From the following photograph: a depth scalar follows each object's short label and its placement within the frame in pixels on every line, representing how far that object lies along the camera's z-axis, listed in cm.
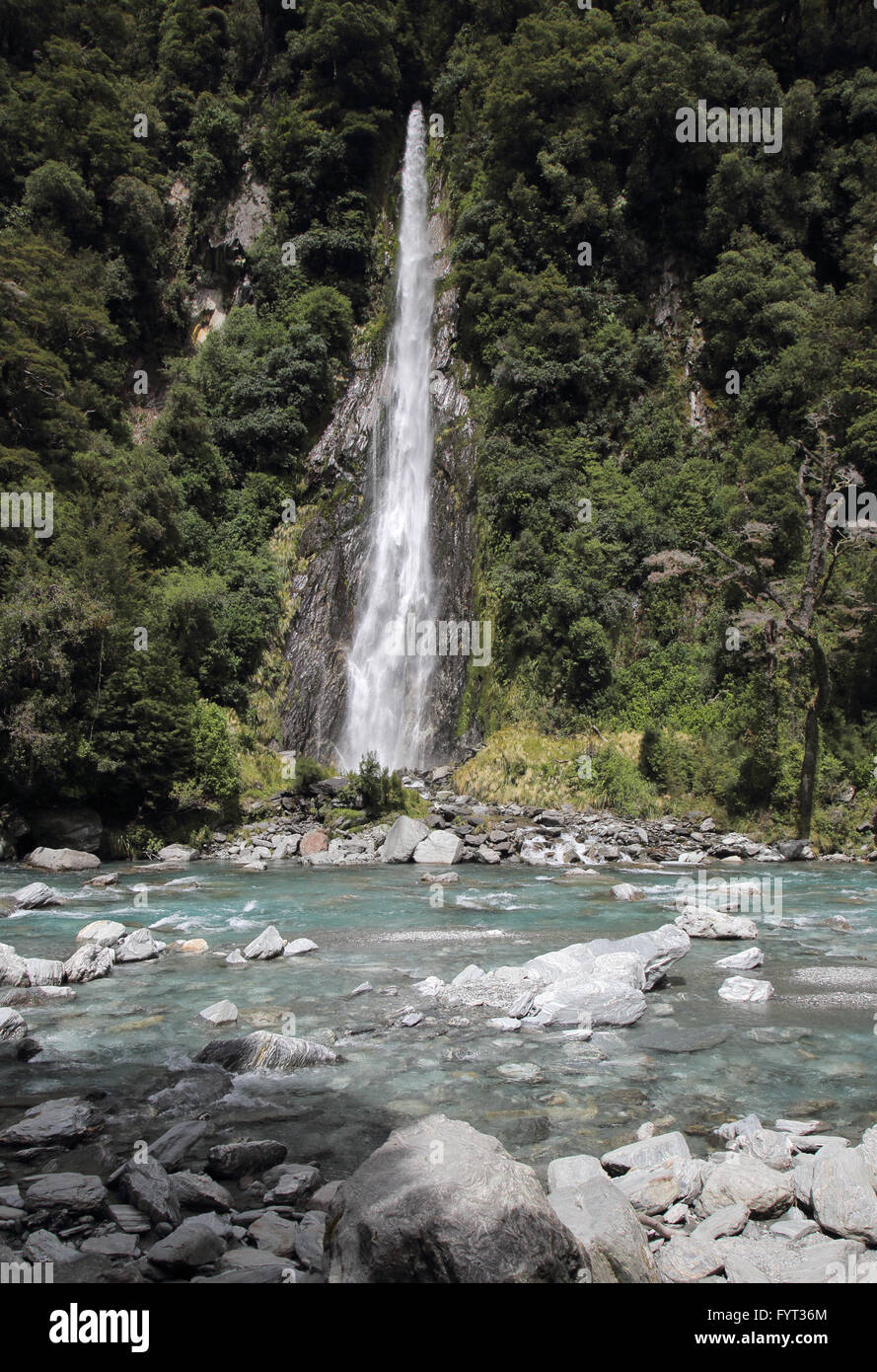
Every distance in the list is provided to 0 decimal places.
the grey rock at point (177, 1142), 469
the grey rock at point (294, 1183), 422
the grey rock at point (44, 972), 838
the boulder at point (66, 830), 1916
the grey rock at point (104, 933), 983
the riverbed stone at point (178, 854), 1950
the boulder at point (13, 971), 827
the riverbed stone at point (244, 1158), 457
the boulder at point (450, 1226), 311
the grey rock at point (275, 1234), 368
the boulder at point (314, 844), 2022
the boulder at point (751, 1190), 411
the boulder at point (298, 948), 998
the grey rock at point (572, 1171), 408
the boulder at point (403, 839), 1938
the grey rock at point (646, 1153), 453
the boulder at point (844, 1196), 384
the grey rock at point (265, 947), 974
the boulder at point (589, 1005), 722
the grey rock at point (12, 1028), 669
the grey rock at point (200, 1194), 414
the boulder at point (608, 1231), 340
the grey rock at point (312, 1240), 353
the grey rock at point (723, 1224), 382
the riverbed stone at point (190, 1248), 350
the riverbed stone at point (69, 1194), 405
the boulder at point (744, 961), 910
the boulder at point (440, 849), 1917
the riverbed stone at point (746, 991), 797
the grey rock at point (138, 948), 958
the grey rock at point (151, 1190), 396
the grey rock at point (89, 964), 865
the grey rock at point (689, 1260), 350
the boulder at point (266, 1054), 625
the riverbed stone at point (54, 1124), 486
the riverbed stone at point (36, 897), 1284
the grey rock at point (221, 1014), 725
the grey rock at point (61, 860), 1758
